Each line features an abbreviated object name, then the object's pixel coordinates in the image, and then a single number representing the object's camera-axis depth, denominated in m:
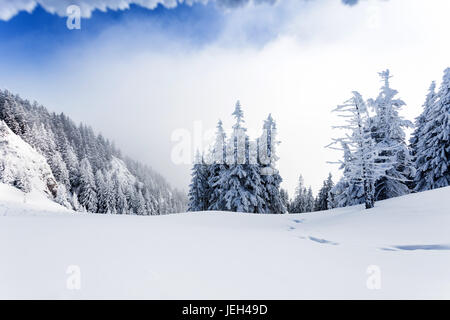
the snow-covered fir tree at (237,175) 24.05
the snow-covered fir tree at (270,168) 26.88
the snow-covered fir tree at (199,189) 29.50
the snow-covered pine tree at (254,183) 24.85
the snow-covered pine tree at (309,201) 58.06
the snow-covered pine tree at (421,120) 22.59
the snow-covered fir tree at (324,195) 50.89
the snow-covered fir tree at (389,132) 18.61
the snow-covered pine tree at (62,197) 58.97
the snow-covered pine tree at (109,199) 70.22
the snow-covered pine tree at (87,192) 66.56
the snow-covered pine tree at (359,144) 13.51
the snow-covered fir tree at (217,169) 26.14
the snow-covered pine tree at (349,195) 18.55
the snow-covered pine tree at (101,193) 70.56
